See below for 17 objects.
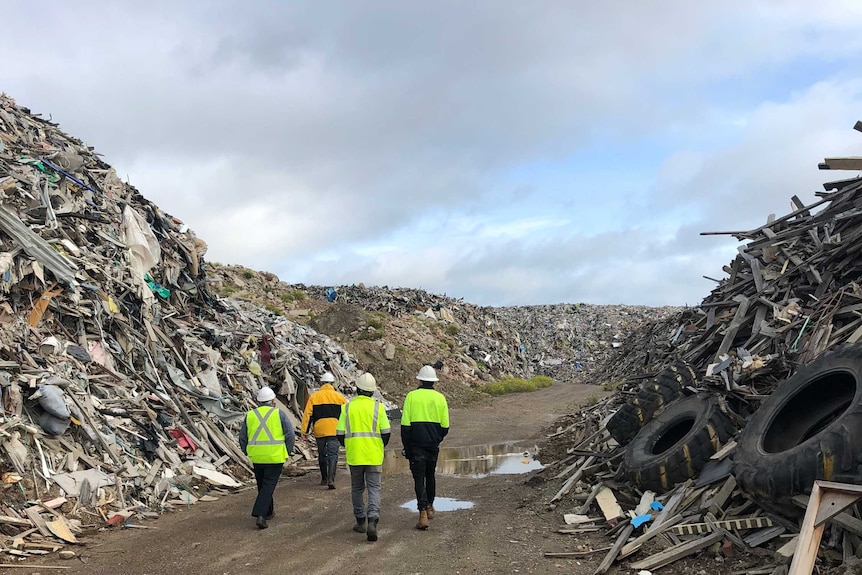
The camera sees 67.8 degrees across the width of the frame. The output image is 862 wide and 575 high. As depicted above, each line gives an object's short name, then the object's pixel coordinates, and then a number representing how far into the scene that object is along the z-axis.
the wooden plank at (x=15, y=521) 6.62
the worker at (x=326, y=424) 10.38
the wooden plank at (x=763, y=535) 5.62
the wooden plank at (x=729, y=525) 5.80
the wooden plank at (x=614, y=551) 5.96
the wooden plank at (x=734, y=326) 9.15
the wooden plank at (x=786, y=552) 5.17
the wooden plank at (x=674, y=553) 5.89
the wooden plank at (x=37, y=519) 6.80
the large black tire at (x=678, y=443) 7.17
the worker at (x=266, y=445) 7.82
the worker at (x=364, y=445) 7.31
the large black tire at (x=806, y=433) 5.29
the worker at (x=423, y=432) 7.61
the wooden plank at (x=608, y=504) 7.32
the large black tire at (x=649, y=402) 9.08
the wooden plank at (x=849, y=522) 4.93
